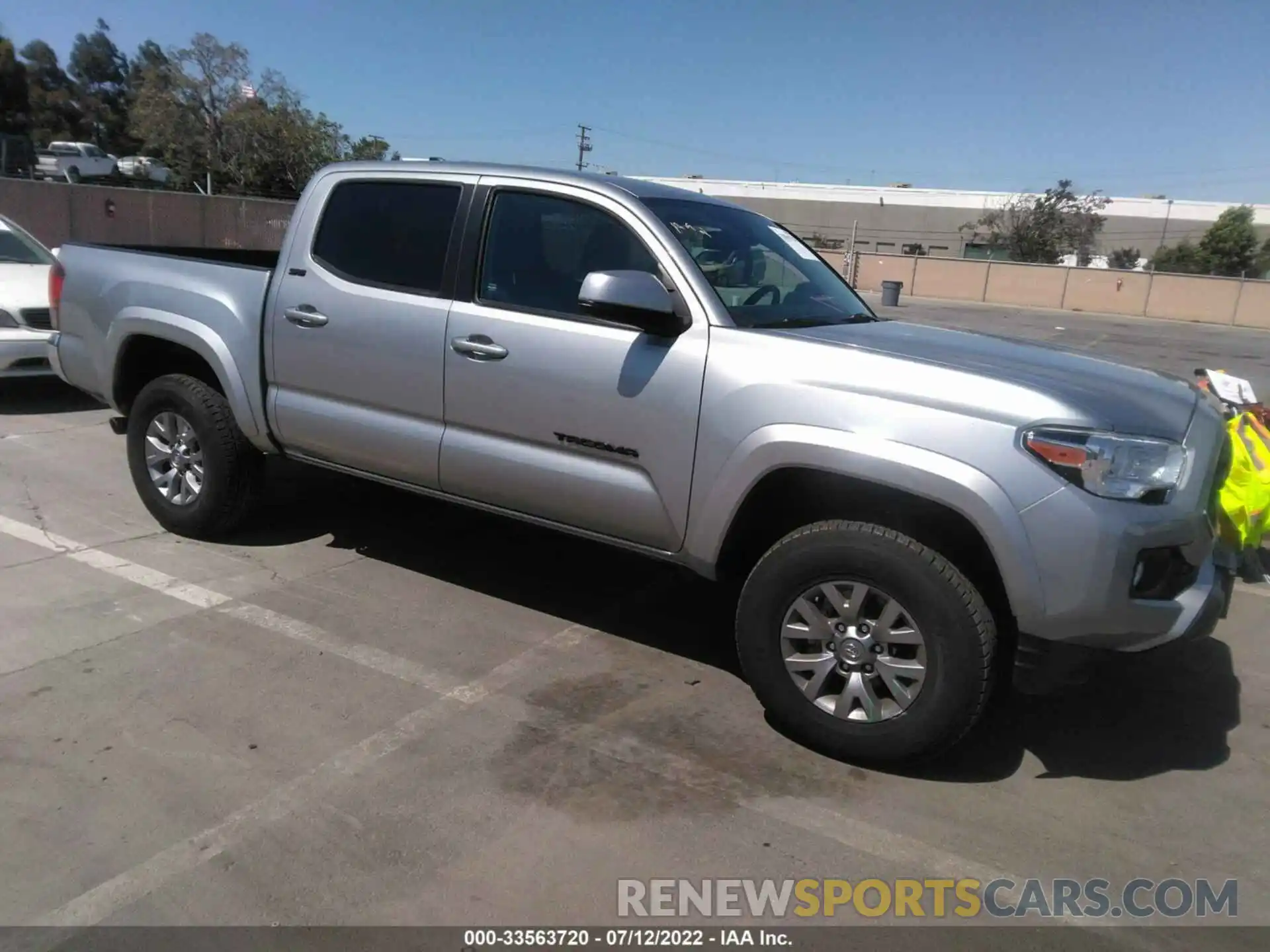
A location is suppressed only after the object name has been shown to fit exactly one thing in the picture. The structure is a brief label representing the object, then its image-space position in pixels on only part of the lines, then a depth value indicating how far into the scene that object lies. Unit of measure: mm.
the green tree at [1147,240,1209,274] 61031
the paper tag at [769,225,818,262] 4859
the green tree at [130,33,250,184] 49625
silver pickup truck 3055
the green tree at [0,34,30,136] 68312
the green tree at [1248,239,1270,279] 59625
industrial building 73438
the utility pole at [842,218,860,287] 39006
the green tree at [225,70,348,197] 46062
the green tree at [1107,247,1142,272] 64312
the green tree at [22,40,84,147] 75000
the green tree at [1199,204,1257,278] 61438
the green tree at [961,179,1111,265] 62156
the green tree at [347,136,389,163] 46625
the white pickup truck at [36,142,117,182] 46125
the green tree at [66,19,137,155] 82062
